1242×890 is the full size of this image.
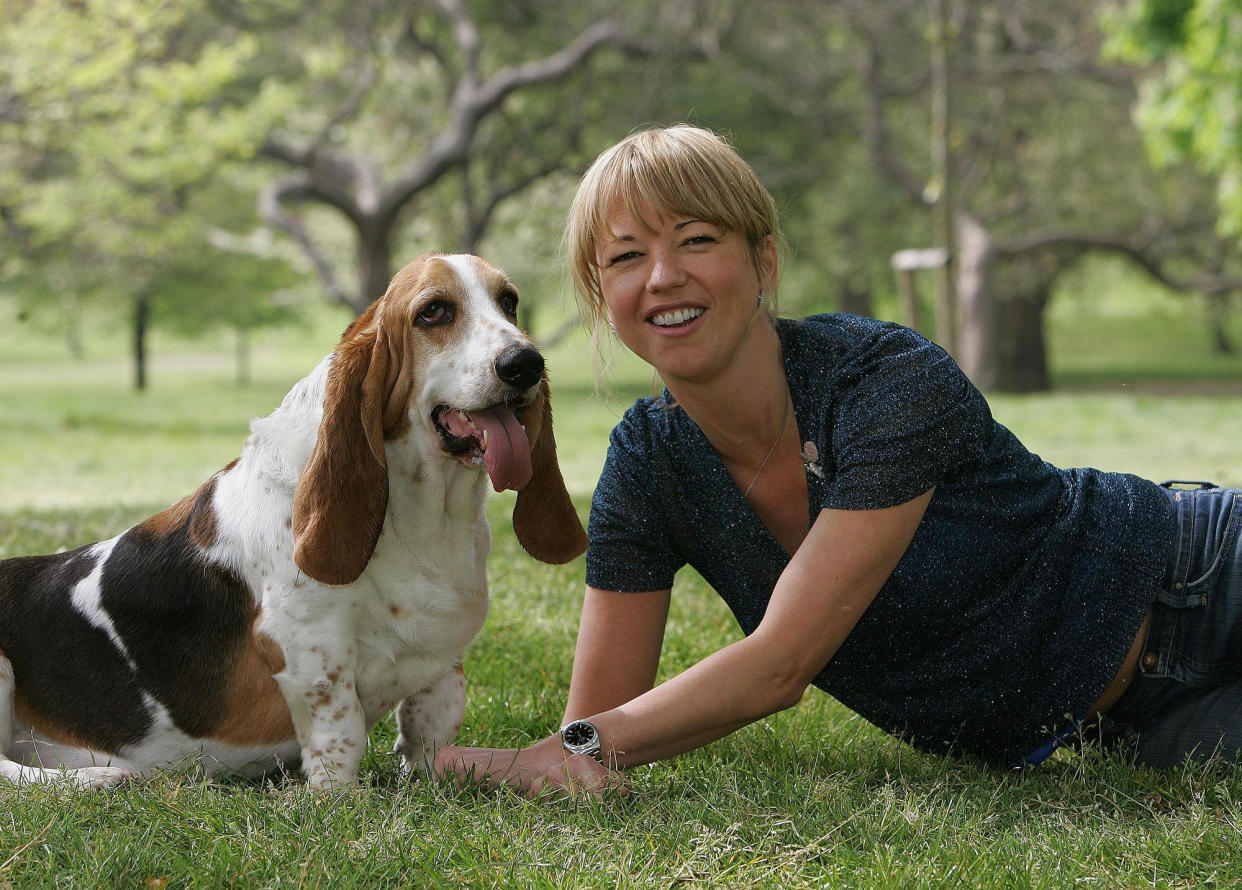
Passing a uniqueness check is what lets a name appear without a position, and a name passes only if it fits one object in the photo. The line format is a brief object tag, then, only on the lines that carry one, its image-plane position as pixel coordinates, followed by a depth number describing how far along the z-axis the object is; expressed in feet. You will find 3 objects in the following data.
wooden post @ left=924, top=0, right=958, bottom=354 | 49.16
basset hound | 10.44
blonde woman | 10.00
